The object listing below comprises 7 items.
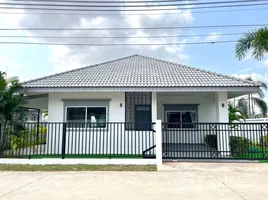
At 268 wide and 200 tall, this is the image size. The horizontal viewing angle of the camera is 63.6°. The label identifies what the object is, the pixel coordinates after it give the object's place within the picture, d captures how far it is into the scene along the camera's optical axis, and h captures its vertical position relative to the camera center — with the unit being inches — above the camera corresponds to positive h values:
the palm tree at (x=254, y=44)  481.7 +177.0
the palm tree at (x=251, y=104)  983.0 +81.1
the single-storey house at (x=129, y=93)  415.2 +59.8
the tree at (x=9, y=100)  381.1 +38.2
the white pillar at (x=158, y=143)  322.0 -33.2
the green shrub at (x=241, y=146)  348.4 -41.3
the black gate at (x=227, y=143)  340.8 -38.7
